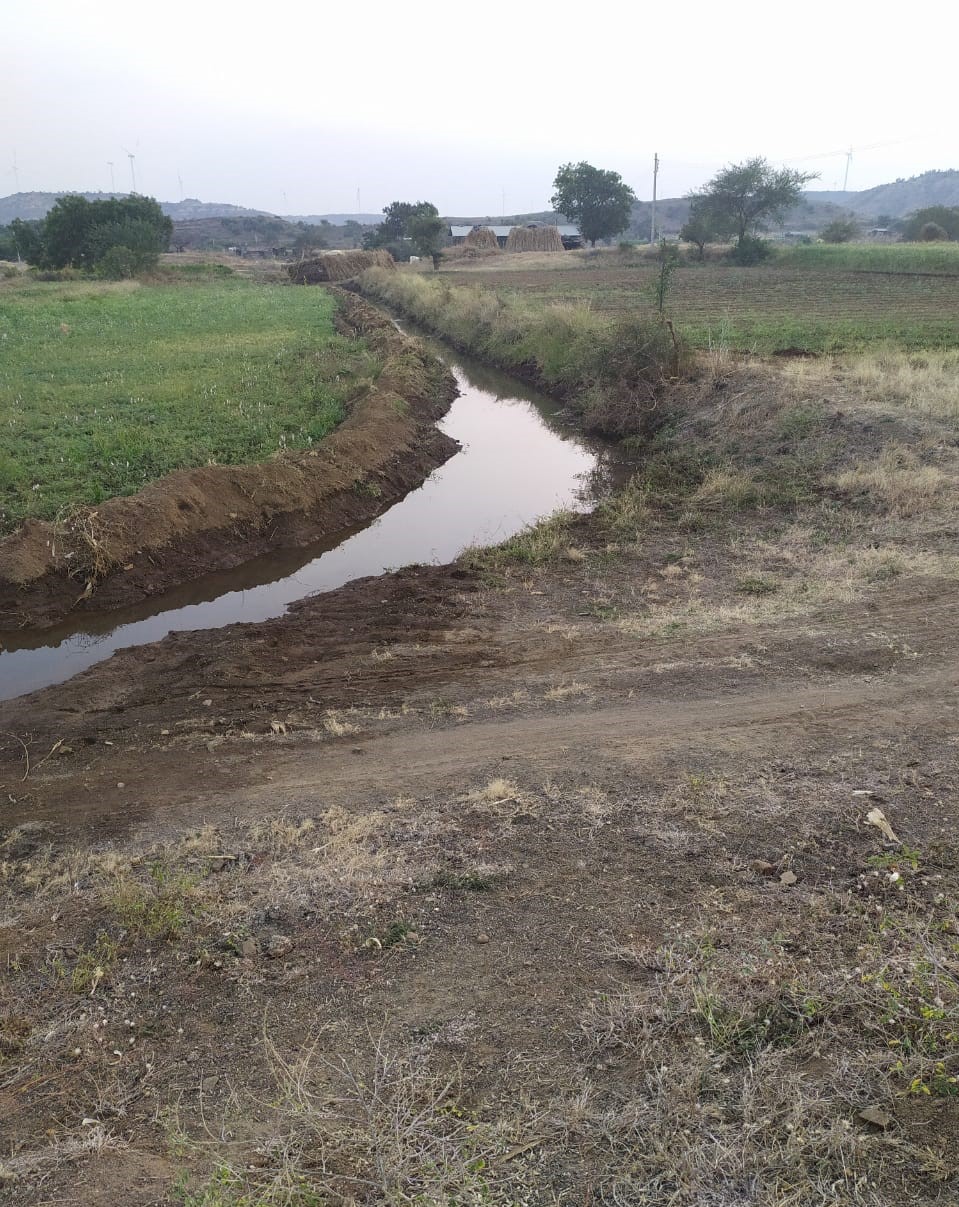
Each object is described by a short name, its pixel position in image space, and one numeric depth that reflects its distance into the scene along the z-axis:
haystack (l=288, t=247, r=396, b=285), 57.25
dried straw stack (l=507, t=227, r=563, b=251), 74.19
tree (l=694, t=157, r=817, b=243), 60.75
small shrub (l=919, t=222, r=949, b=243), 66.62
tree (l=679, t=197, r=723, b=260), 58.88
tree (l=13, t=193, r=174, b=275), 51.62
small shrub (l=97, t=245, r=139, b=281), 48.44
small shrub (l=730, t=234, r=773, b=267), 53.72
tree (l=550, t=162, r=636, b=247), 80.06
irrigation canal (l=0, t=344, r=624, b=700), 10.20
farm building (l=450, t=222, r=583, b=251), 78.38
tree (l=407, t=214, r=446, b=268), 67.81
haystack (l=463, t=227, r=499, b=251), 73.81
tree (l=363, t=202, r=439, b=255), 86.18
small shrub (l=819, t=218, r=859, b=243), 68.62
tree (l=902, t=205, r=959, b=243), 71.56
